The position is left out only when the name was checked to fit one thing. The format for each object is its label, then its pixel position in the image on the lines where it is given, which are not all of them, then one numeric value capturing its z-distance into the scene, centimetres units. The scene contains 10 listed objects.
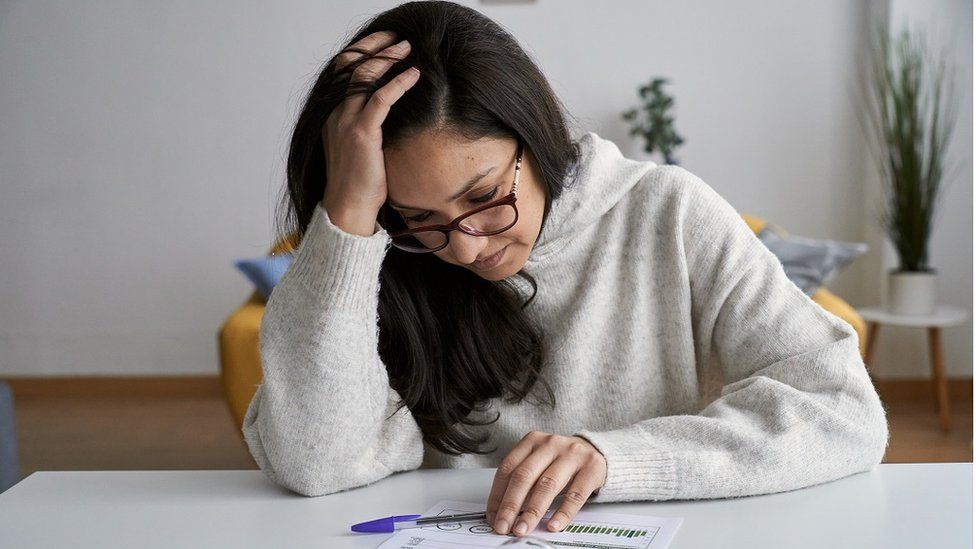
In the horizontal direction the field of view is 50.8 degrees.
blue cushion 332
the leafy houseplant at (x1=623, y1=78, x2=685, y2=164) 420
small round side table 380
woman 112
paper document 94
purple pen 99
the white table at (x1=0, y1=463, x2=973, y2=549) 96
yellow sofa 293
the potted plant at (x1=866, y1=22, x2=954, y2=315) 385
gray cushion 331
